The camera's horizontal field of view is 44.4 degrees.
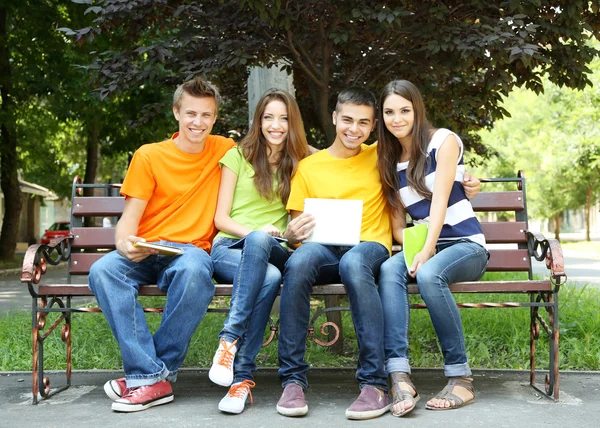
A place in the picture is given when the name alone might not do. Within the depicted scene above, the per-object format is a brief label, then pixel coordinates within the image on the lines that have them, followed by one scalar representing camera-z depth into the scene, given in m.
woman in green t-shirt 3.82
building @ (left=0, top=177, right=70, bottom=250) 33.84
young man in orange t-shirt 3.84
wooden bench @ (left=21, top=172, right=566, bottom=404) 4.01
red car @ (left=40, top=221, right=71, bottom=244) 30.47
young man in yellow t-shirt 3.72
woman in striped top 3.79
